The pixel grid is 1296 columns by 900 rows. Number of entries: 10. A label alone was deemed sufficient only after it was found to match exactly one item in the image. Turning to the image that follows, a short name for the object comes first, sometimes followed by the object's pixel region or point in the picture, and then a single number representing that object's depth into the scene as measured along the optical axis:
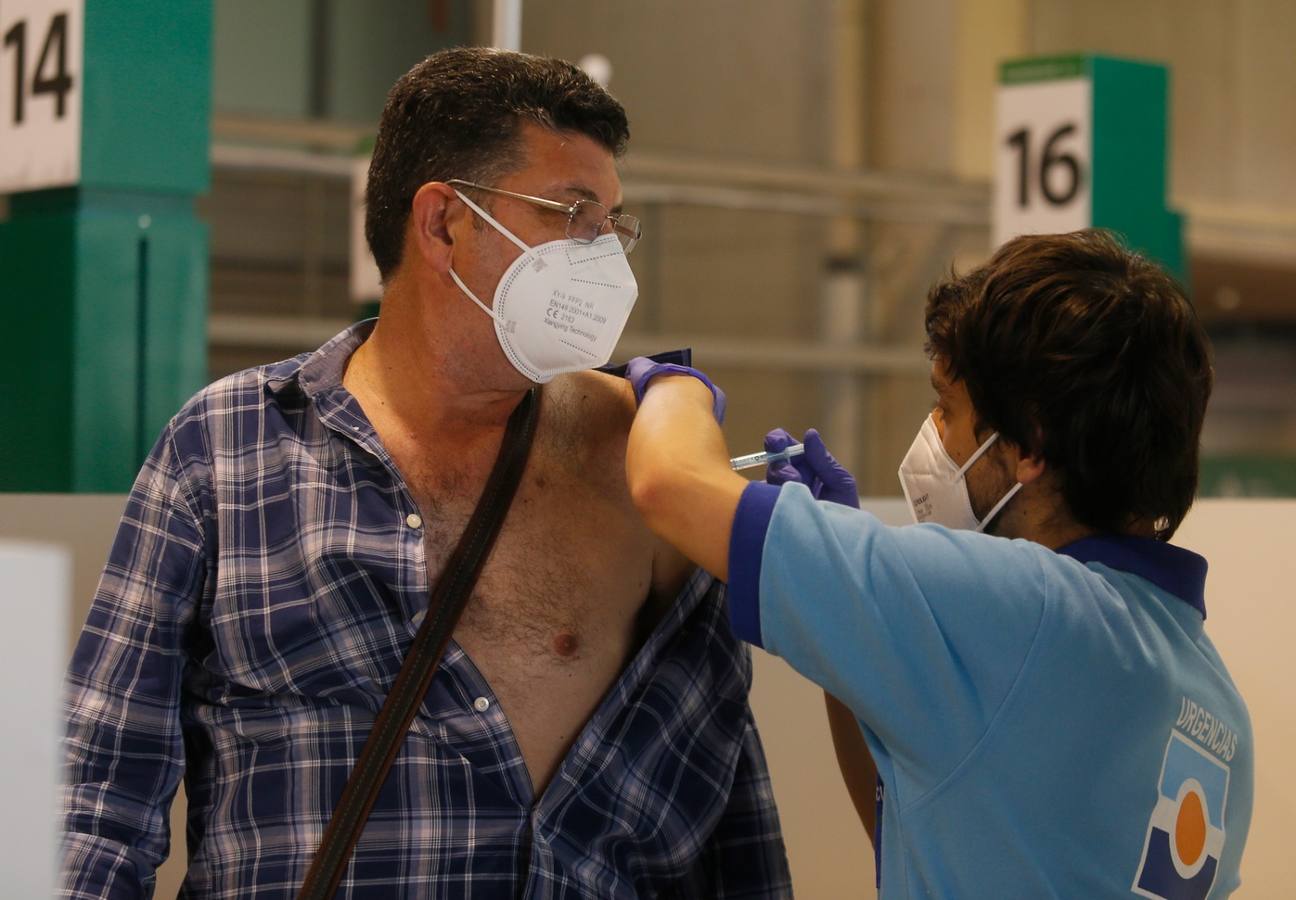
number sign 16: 3.93
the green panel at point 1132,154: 3.93
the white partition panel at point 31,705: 0.86
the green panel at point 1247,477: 5.23
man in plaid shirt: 1.55
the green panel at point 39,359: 2.03
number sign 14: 2.06
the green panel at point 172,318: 2.07
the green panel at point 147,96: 2.06
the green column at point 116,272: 2.03
